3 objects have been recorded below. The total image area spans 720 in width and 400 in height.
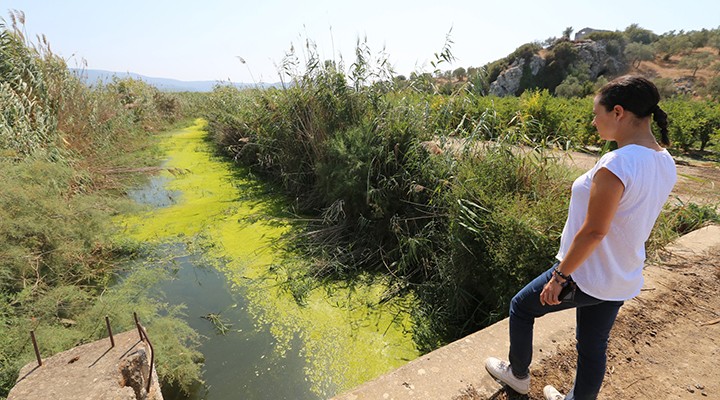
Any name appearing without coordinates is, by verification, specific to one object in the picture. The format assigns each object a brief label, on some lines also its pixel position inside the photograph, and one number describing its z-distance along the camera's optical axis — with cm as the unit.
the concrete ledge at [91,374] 126
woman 102
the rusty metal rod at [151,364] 148
